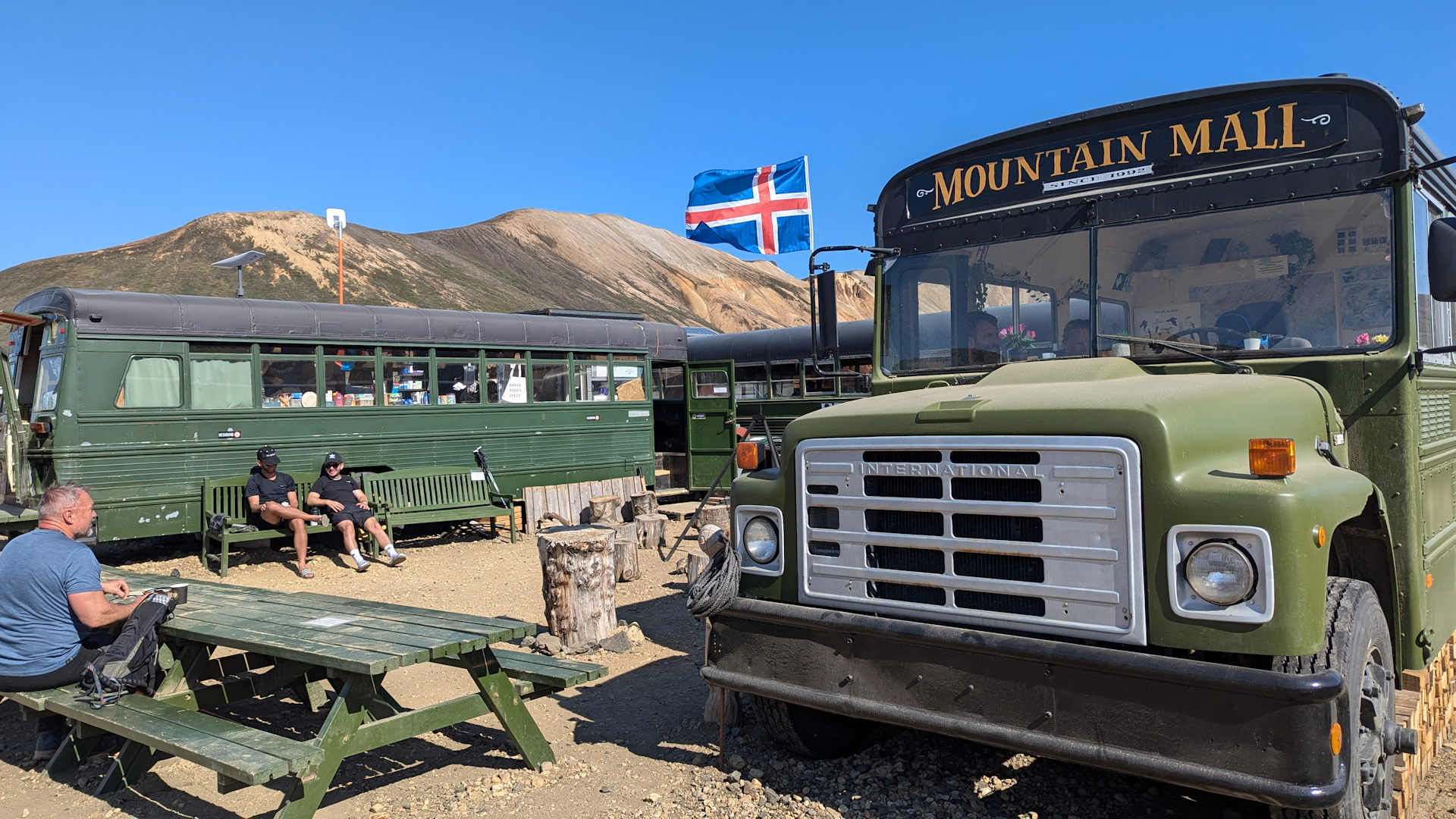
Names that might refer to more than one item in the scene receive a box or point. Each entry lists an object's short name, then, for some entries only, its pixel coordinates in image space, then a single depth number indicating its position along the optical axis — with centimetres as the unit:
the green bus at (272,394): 1001
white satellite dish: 1207
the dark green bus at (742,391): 1568
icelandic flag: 1456
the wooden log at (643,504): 1241
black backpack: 450
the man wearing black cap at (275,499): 1023
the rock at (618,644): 672
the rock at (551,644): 664
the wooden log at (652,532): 1077
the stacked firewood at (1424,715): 376
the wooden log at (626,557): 902
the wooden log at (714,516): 1124
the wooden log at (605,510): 1176
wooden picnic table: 379
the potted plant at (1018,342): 456
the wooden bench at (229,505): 1030
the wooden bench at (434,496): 1126
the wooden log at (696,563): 789
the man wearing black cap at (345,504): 1049
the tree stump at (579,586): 670
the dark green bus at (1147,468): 292
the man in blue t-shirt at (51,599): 454
